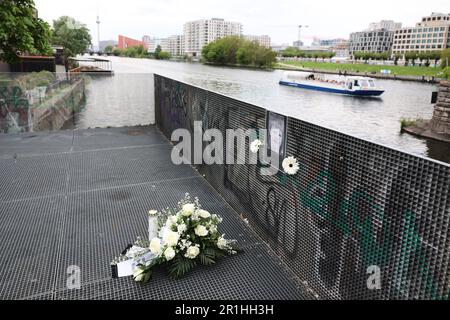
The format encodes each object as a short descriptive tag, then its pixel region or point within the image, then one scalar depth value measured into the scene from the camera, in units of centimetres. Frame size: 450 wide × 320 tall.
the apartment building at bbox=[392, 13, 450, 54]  14788
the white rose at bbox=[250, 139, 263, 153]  426
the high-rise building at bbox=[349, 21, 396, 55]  19062
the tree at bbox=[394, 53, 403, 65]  13410
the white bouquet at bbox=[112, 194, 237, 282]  356
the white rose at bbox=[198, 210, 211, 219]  389
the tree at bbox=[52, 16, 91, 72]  6116
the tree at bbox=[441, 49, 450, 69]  7856
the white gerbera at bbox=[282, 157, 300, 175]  356
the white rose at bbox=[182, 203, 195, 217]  379
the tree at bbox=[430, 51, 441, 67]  11451
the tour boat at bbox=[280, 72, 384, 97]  4650
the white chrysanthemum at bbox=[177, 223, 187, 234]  368
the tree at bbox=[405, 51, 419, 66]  12166
